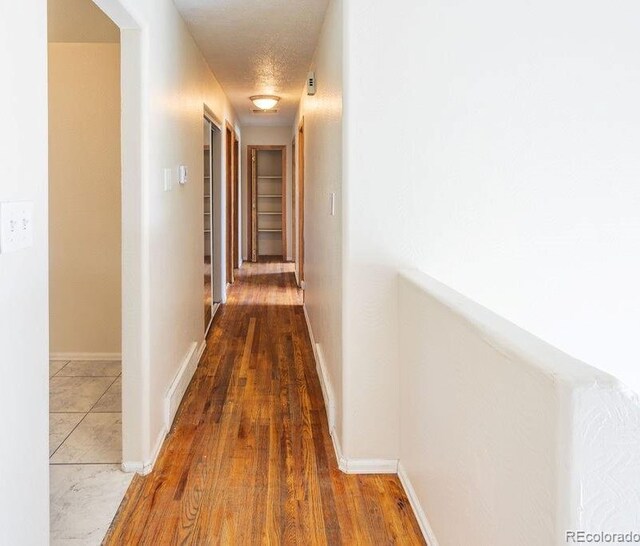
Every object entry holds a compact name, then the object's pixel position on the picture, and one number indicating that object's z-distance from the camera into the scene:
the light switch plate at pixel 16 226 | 1.27
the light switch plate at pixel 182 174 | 3.42
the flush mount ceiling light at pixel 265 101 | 6.30
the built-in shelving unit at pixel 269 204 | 10.74
